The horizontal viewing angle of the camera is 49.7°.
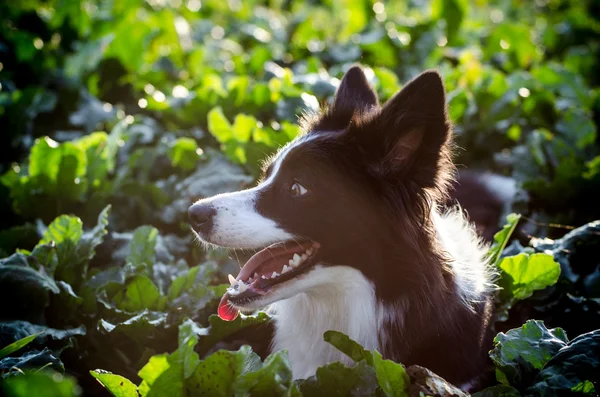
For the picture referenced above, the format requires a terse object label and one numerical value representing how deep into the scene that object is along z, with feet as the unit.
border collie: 9.70
